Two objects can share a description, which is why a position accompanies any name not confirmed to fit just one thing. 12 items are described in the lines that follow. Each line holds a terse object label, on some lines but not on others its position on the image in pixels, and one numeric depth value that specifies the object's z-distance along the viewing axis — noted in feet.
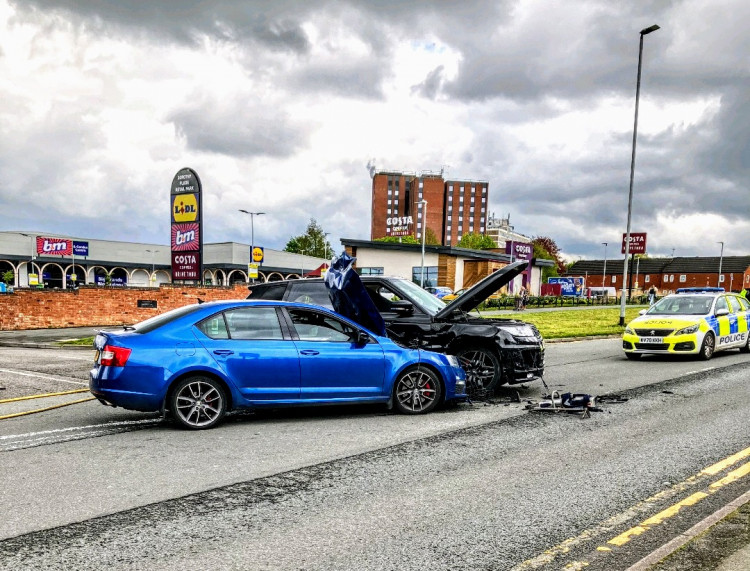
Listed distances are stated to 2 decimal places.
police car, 45.16
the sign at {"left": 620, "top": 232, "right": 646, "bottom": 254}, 93.25
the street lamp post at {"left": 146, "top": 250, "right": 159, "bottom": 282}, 235.69
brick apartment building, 473.67
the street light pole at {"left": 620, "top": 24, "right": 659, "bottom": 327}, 82.89
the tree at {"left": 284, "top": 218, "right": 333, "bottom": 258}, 320.50
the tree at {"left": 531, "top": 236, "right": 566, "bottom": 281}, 377.09
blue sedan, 22.24
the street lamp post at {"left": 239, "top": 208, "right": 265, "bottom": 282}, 196.65
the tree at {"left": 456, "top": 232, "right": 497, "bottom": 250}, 341.70
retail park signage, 92.22
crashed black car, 30.17
